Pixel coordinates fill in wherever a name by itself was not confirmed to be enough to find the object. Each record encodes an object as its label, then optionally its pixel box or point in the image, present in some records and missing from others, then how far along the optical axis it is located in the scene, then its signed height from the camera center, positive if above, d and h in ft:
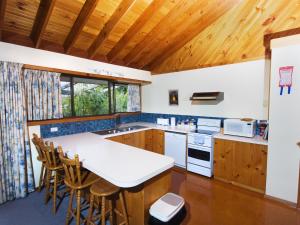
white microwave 9.12 -1.39
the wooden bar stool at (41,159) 7.90 -2.82
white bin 4.83 -3.35
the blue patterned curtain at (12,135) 7.71 -1.56
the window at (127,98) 14.30 +0.58
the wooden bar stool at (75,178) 5.57 -2.94
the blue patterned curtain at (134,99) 15.26 +0.50
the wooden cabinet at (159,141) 12.70 -3.07
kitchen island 4.80 -2.13
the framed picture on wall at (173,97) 13.88 +0.61
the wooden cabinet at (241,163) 8.47 -3.41
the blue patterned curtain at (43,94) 8.76 +0.54
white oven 10.16 -3.01
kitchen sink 11.50 -2.01
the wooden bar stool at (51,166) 7.12 -2.86
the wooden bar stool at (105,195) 5.28 -3.23
